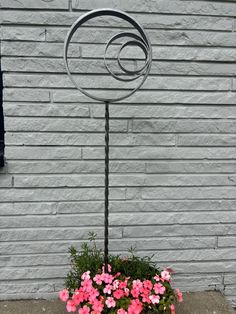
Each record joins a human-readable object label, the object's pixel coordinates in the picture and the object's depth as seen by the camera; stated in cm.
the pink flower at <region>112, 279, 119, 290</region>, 180
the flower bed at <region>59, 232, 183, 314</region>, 176
